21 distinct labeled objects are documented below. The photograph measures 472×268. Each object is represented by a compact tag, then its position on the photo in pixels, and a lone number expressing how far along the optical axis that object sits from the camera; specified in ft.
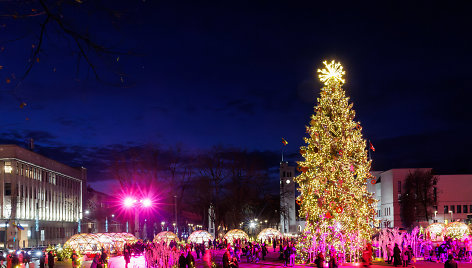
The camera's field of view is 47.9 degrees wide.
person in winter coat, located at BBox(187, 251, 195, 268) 84.12
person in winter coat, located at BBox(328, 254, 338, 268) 81.65
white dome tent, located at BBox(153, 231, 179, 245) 178.22
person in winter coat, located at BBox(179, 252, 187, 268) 84.12
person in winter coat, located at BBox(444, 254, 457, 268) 63.36
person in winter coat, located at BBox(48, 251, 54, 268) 102.63
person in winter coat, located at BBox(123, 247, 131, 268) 105.52
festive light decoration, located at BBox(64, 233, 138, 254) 154.30
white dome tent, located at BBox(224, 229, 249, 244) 188.85
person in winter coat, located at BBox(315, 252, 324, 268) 83.25
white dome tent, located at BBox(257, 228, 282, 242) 208.82
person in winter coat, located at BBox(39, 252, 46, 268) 108.27
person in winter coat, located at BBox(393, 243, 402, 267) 99.76
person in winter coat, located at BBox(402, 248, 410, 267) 99.25
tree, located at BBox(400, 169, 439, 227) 268.41
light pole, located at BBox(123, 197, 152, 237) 166.85
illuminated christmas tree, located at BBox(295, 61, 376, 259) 104.88
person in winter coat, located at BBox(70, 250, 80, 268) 104.42
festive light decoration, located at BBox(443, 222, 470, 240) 150.38
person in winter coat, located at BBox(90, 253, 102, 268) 71.10
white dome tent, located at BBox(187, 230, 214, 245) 200.54
